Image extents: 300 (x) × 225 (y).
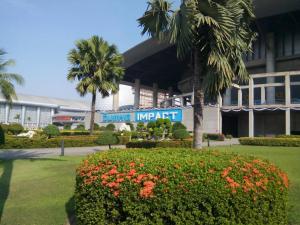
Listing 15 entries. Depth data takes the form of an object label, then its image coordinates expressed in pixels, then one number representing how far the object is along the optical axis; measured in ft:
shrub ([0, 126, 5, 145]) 64.08
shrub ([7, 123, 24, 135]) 141.70
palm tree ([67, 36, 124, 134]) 106.22
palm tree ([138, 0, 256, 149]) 29.53
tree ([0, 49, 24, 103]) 74.76
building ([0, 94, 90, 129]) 352.30
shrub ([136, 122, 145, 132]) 136.85
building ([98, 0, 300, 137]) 138.41
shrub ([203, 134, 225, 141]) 124.40
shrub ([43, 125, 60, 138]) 107.65
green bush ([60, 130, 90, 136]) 133.18
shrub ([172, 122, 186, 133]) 108.17
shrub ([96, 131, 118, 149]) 72.64
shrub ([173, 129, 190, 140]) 92.84
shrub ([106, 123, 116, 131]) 169.60
